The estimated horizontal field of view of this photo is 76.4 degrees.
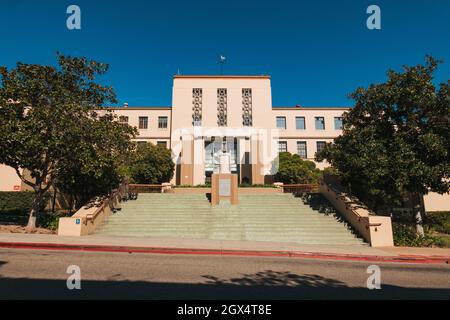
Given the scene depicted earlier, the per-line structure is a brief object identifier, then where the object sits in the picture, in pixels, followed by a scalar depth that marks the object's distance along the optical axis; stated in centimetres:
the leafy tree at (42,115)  1359
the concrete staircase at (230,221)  1436
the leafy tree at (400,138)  1347
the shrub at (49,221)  1477
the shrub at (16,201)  2112
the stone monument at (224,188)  1922
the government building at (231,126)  3900
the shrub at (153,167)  2850
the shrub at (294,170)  3064
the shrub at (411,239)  1321
